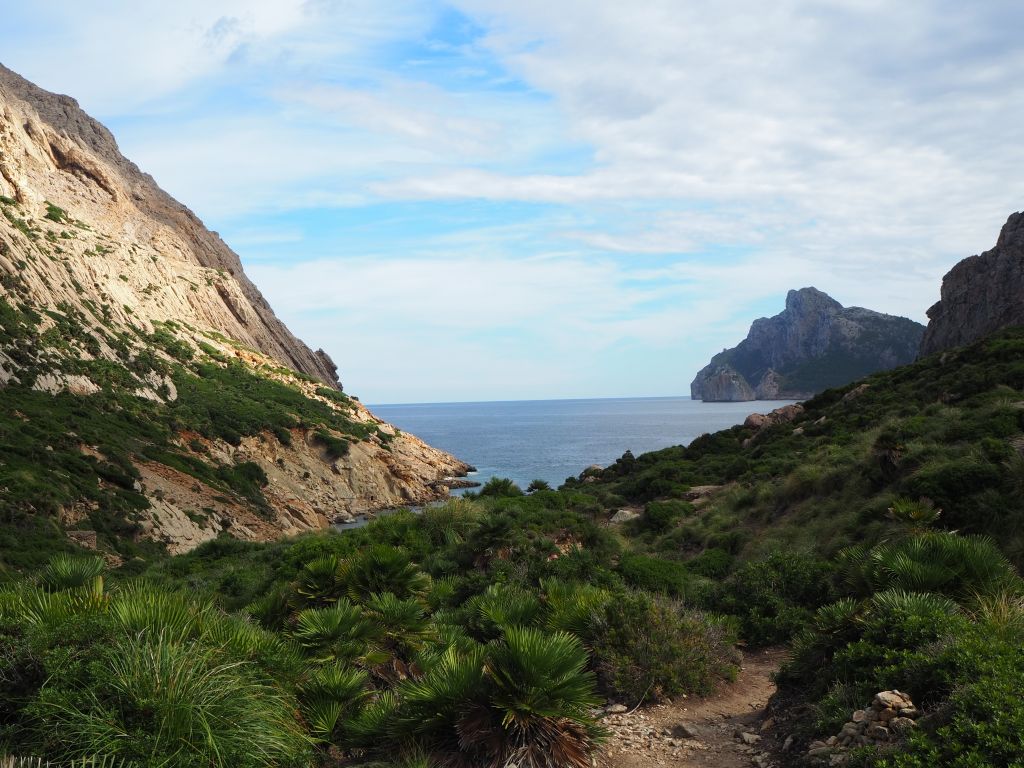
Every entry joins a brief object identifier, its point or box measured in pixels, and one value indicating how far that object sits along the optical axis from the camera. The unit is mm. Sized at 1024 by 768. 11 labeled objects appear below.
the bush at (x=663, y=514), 25344
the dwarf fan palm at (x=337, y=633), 8750
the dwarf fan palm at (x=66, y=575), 8297
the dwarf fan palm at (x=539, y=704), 6270
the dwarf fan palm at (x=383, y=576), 11672
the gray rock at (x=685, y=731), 7789
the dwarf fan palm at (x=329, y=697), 6965
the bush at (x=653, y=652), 8820
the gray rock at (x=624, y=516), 27955
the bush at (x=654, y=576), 14305
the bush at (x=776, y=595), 12078
